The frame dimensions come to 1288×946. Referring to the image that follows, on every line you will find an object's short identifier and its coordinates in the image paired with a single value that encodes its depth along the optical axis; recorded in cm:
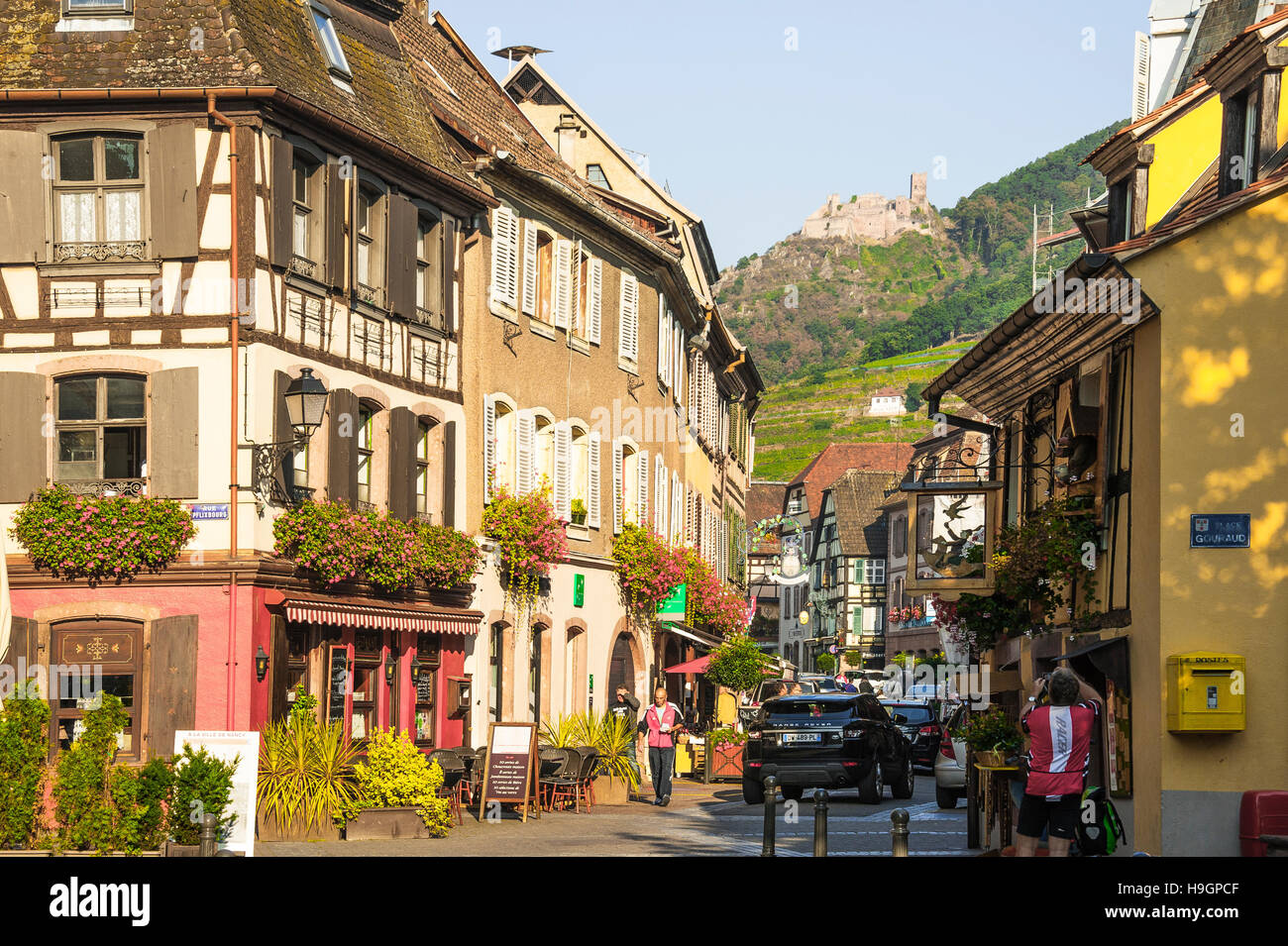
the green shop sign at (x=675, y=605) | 3556
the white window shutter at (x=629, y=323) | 3425
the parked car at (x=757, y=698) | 3880
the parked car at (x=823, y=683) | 5508
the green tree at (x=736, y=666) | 3919
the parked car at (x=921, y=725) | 3838
